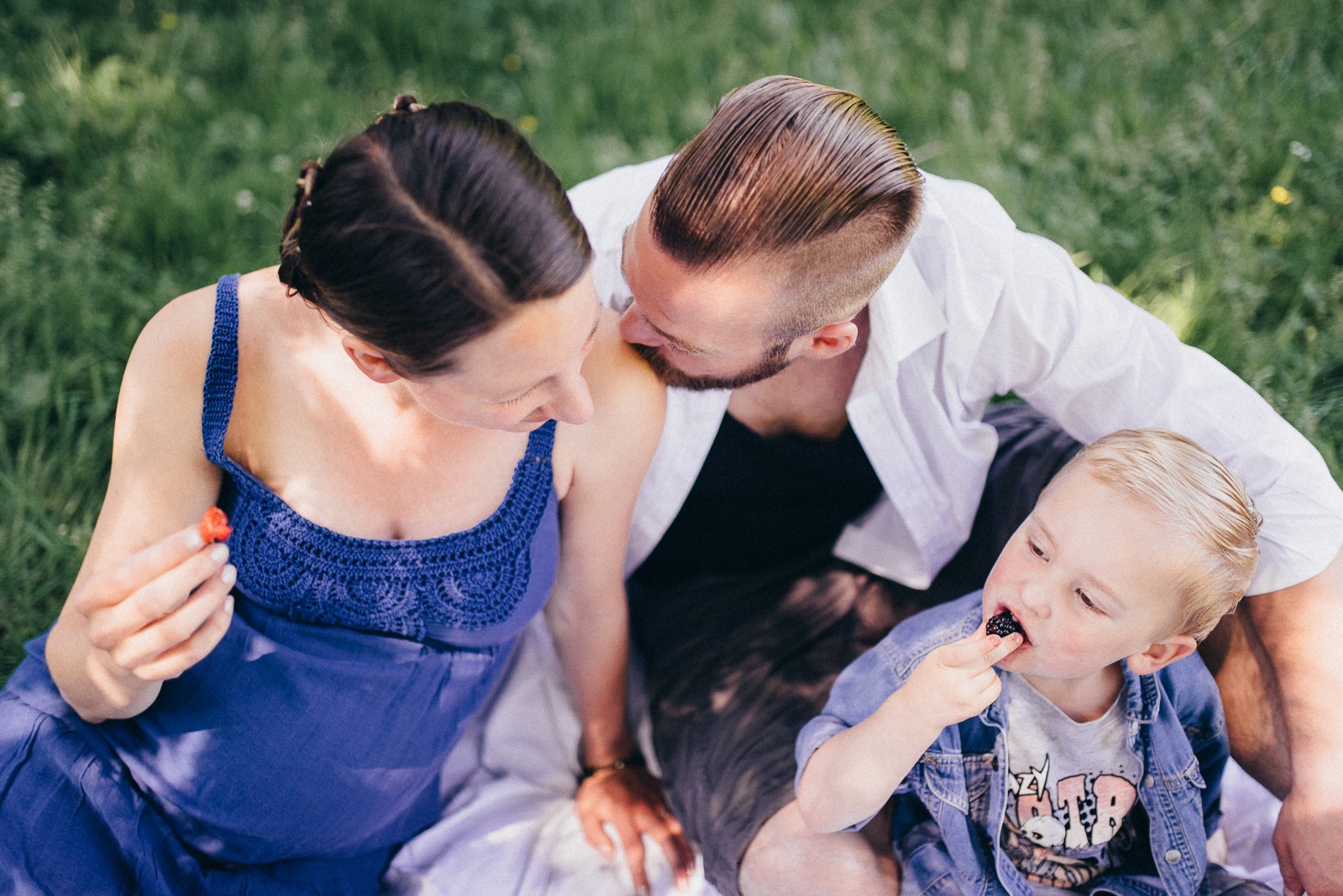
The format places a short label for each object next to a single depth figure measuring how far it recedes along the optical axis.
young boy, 1.77
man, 1.92
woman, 1.63
